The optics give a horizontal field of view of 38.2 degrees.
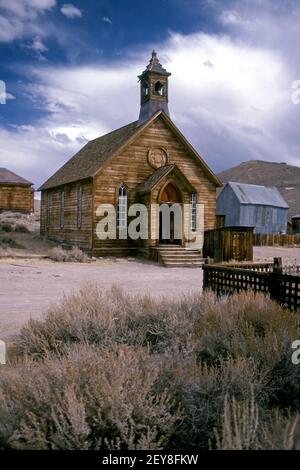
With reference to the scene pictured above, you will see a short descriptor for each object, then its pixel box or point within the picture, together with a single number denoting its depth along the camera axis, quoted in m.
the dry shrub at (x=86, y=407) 3.17
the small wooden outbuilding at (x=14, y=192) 41.59
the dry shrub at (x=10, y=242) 26.12
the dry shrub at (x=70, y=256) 20.17
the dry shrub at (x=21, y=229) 34.00
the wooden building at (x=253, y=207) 46.28
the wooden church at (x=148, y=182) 21.64
